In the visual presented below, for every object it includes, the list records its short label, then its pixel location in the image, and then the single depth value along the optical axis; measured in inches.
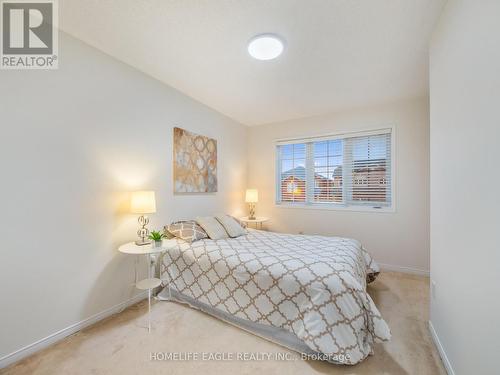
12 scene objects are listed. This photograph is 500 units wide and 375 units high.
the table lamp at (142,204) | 86.3
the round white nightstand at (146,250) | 79.8
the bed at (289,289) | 61.7
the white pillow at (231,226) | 118.3
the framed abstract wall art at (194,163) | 118.0
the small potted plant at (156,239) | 84.8
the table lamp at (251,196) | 162.5
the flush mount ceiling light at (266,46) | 75.4
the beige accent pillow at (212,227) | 111.0
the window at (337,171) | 137.1
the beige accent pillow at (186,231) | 102.8
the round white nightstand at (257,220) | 156.4
